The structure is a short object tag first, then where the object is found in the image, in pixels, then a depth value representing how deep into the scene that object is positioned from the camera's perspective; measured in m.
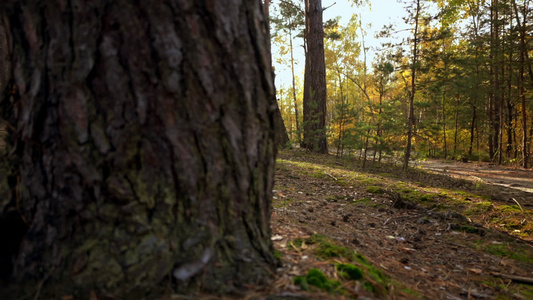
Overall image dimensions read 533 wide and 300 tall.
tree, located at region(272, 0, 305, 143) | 17.59
